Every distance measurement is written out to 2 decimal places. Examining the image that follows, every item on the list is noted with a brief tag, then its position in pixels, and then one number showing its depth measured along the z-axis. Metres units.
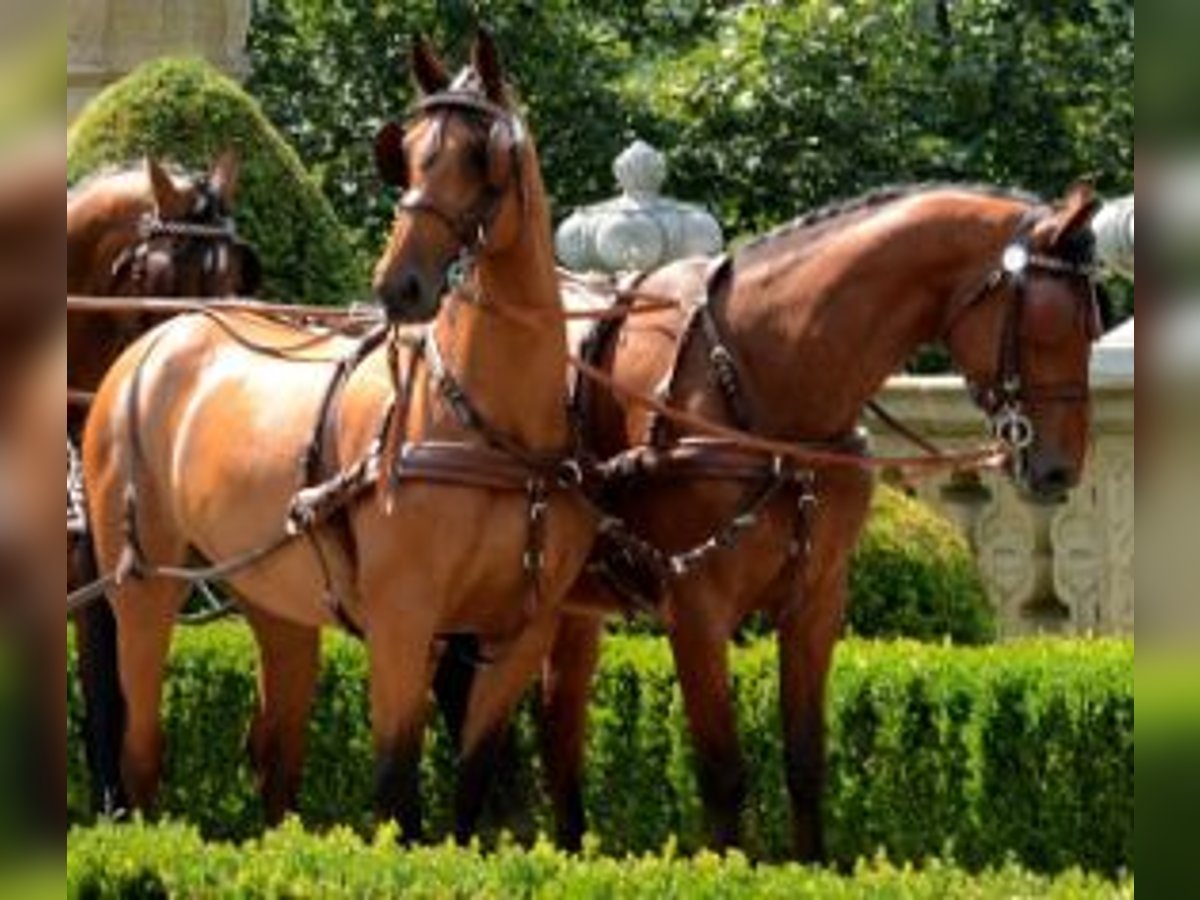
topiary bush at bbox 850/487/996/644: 19.08
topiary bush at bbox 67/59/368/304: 20.55
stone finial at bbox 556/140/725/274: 23.75
